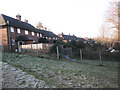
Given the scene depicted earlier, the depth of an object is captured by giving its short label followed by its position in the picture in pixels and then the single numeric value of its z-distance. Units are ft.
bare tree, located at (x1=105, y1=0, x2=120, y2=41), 61.51
